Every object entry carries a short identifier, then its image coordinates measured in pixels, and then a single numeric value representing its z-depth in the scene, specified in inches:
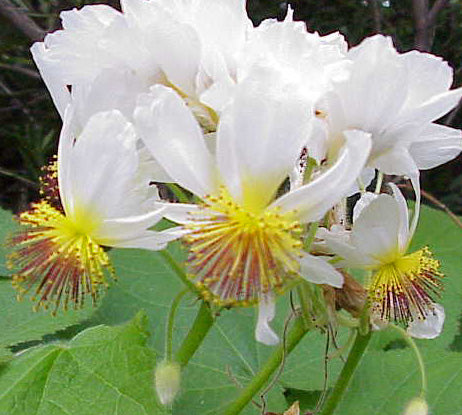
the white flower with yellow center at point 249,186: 7.4
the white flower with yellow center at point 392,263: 8.1
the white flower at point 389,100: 7.6
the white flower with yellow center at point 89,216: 7.6
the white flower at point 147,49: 7.8
